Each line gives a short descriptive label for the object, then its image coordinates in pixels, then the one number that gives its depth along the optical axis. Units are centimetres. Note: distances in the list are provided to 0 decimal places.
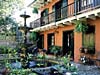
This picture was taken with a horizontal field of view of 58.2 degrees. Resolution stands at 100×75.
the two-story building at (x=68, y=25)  523
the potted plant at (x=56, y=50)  698
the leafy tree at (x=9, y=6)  1176
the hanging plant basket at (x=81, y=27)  541
